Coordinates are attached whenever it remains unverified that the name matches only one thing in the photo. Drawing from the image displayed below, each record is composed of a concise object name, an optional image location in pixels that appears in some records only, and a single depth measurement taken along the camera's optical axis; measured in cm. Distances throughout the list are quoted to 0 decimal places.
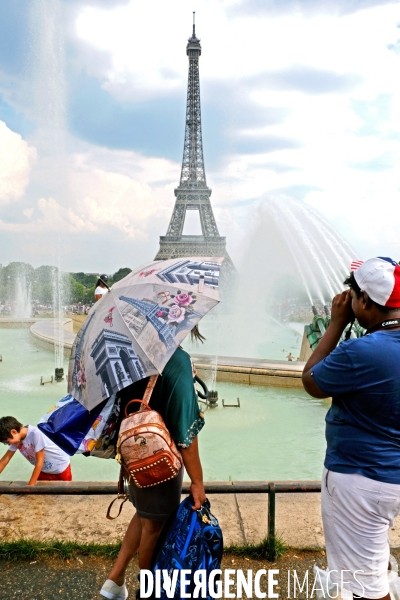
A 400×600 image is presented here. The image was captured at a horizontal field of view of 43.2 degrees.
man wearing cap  224
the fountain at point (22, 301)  4428
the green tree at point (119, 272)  9738
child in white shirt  453
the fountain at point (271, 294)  1324
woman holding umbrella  254
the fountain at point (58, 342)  1181
